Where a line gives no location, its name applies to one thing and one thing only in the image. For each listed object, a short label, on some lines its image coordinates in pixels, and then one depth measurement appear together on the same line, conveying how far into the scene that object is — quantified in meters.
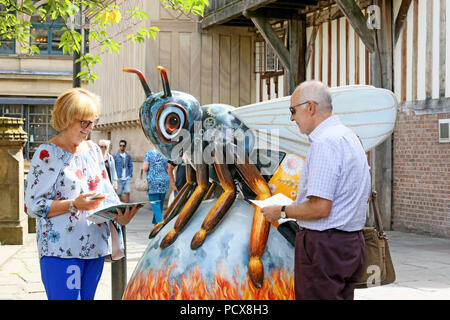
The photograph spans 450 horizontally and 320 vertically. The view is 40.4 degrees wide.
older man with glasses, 2.59
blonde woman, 3.10
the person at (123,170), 12.27
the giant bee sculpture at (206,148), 3.28
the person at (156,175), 10.21
